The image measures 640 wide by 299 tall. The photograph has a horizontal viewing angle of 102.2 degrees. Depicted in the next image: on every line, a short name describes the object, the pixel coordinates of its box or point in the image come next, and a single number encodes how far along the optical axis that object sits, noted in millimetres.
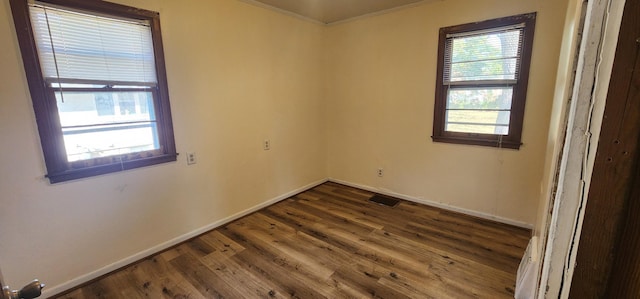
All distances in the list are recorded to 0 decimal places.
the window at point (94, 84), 1726
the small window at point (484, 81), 2518
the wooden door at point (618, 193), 435
